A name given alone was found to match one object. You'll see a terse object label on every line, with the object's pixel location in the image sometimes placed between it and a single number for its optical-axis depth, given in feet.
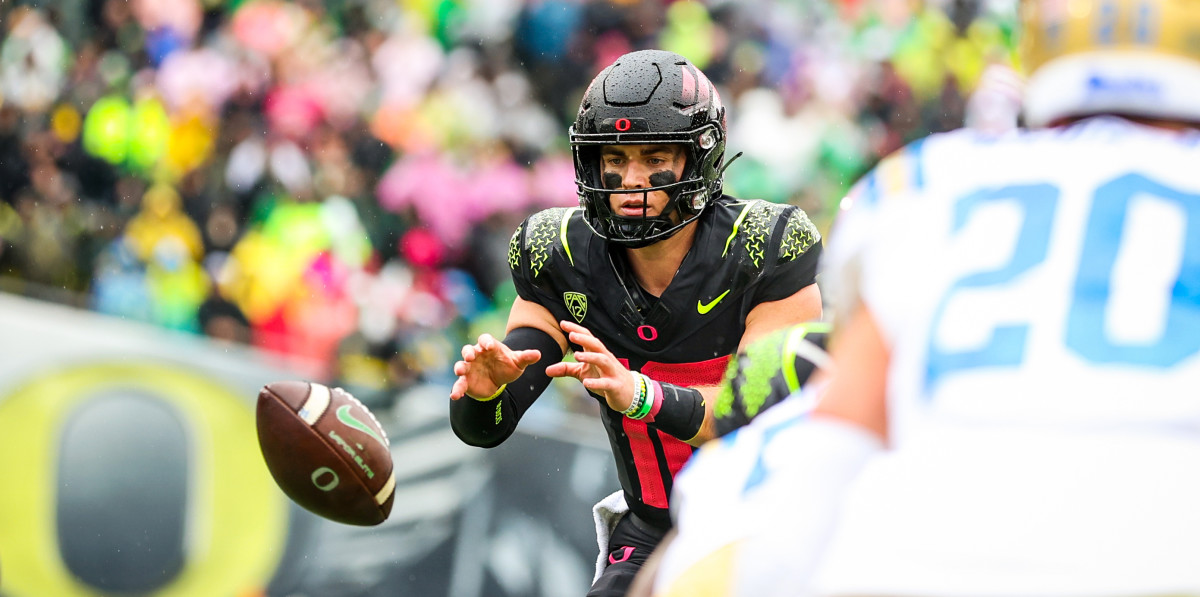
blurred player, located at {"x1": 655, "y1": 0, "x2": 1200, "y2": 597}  30.49
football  45.74
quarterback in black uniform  45.70
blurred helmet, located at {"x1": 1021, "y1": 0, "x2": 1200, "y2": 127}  35.13
